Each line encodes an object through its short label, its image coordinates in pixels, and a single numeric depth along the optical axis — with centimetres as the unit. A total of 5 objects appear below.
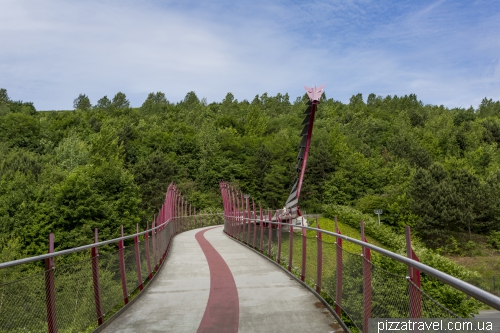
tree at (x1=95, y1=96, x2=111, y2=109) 17238
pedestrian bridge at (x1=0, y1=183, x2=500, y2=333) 409
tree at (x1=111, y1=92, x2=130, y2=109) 17535
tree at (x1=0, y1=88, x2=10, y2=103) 15425
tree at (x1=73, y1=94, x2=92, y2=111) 17312
